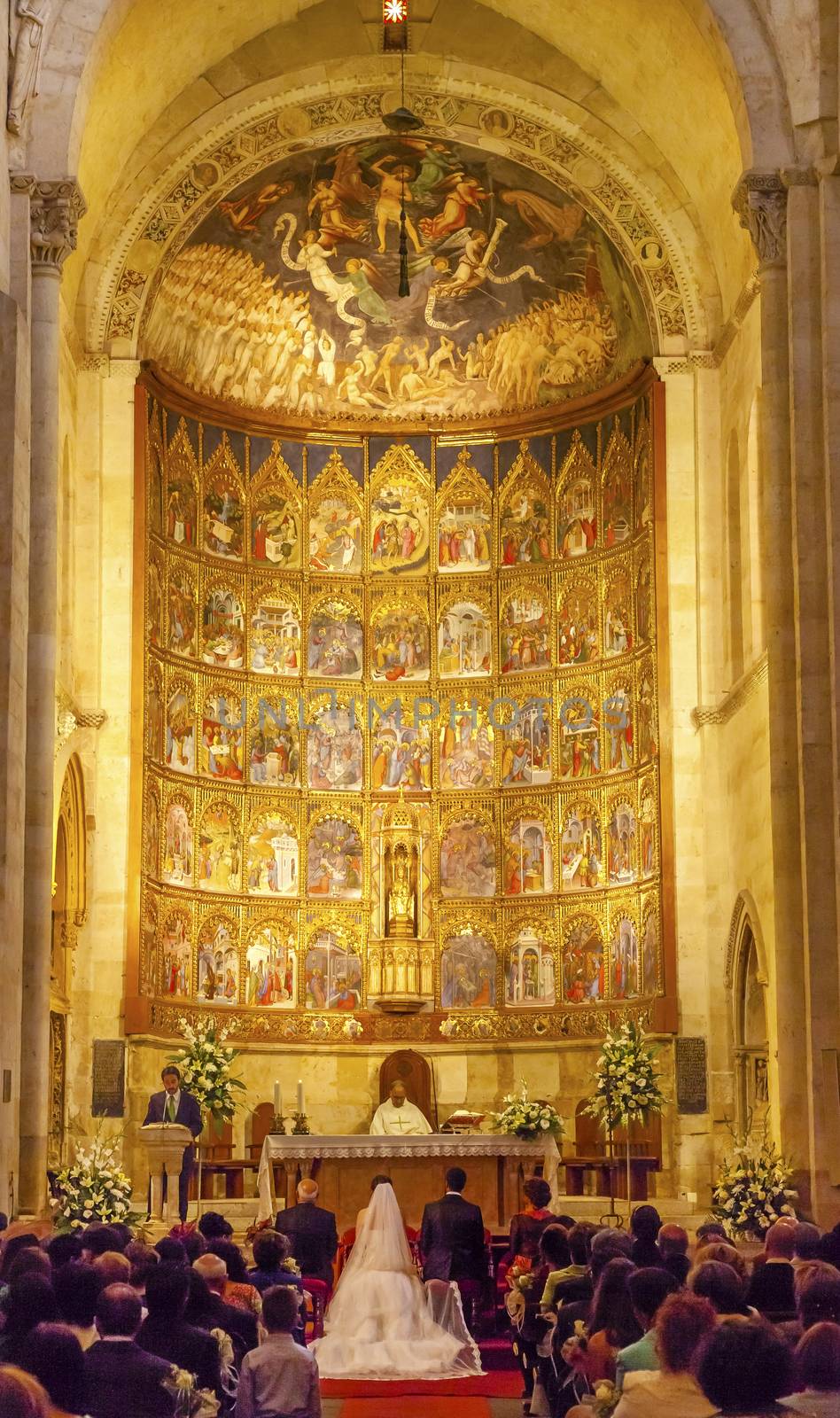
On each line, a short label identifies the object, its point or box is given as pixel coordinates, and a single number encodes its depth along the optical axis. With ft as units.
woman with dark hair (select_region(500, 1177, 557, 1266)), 54.95
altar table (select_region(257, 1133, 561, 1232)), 79.10
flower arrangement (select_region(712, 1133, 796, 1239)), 70.03
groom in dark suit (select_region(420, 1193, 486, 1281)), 58.54
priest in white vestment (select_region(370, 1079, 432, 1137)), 92.53
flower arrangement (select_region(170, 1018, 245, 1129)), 87.30
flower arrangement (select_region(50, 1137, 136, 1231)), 65.16
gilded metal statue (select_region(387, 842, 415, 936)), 104.68
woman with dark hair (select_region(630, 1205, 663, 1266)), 38.75
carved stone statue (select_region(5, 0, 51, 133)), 76.23
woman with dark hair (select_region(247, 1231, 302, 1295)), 41.70
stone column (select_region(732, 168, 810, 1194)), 74.13
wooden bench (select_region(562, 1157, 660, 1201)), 89.97
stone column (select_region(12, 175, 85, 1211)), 74.59
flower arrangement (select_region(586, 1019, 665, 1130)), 90.12
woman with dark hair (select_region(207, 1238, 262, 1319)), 38.58
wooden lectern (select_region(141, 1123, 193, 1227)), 80.33
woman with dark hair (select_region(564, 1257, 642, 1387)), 33.68
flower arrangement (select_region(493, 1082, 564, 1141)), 79.82
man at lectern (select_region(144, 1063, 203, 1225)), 82.99
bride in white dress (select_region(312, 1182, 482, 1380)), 55.11
